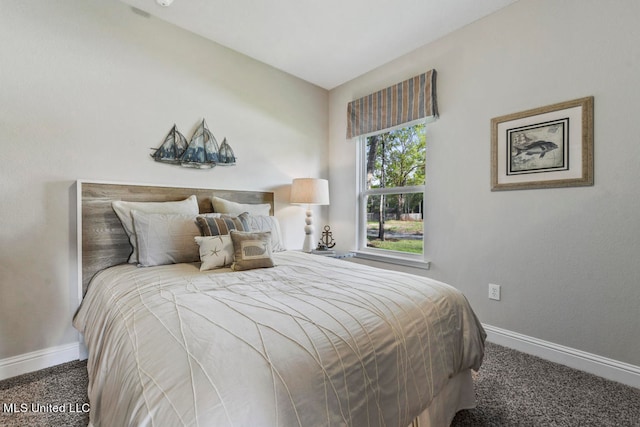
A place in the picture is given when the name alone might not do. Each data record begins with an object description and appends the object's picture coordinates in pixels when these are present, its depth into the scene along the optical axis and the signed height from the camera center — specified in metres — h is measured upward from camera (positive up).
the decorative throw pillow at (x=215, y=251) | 1.73 -0.26
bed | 0.63 -0.40
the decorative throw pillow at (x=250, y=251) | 1.70 -0.25
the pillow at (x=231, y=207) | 2.38 +0.03
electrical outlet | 2.18 -0.64
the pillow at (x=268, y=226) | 2.26 -0.13
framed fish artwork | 1.80 +0.47
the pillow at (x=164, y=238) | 1.77 -0.18
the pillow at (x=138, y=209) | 1.85 +0.01
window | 2.76 +0.21
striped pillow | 1.93 -0.10
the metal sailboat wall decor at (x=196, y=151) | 2.25 +0.52
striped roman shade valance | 2.53 +1.09
